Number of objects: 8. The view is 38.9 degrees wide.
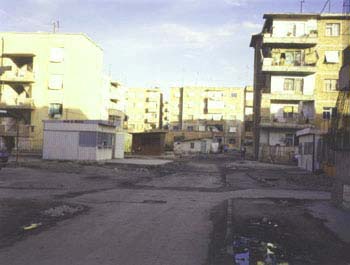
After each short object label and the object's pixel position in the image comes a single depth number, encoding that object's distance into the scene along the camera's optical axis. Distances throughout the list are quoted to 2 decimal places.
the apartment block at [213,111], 114.44
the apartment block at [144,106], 128.38
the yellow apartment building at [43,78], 60.19
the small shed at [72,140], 42.41
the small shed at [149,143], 68.25
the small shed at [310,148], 37.50
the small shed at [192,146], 100.25
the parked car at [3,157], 30.88
